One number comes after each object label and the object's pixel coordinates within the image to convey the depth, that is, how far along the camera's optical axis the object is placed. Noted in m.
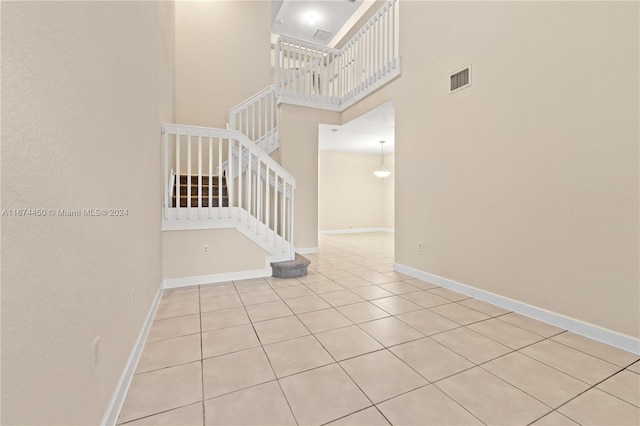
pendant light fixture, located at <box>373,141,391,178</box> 7.99
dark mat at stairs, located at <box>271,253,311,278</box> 3.50
